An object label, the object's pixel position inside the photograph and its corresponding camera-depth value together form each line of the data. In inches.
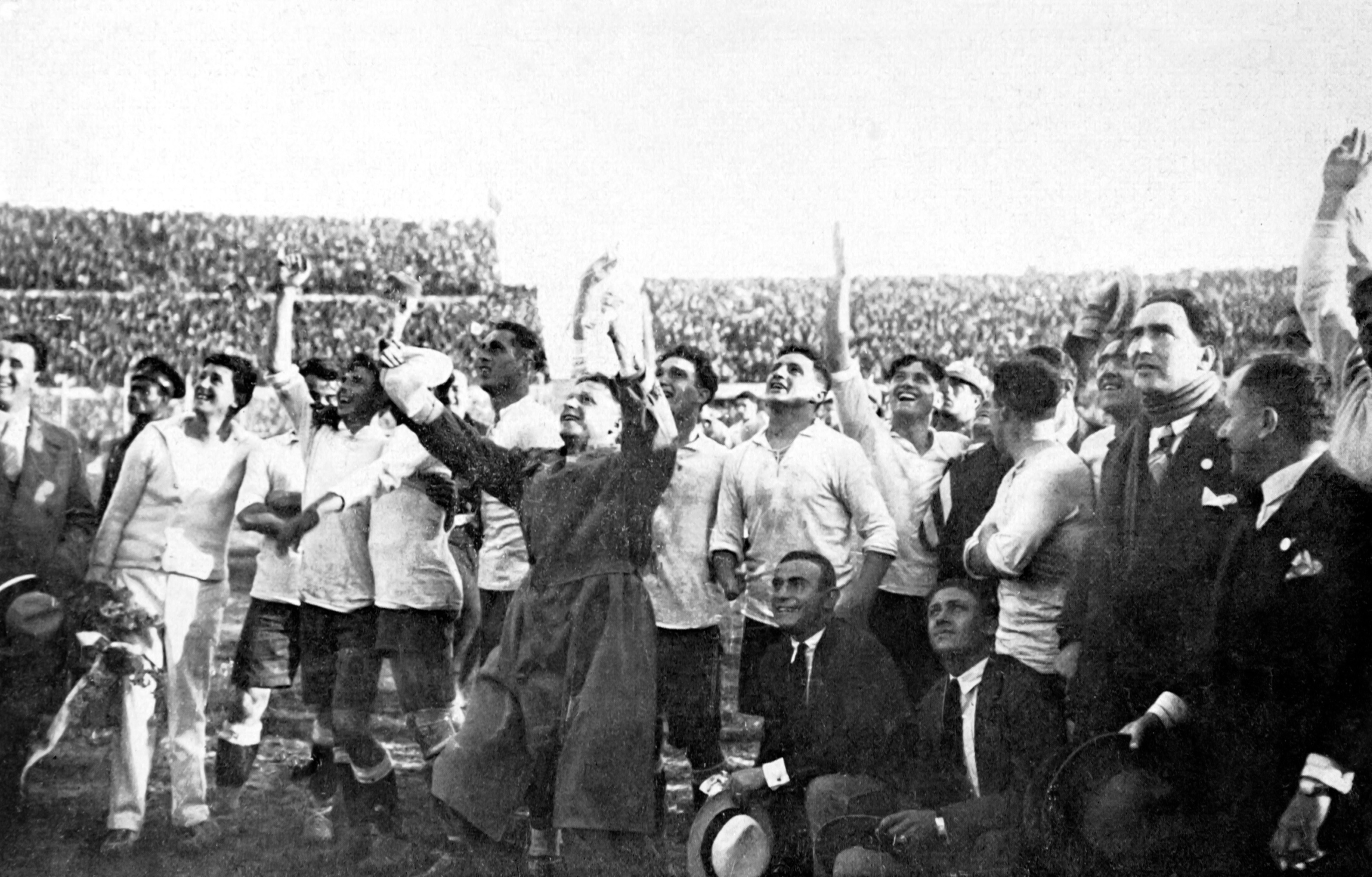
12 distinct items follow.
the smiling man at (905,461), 177.2
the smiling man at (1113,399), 172.2
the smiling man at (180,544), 187.2
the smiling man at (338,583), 183.5
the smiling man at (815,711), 171.6
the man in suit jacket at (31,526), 191.0
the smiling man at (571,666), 173.3
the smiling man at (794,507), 177.0
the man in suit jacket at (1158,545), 165.5
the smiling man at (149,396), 191.6
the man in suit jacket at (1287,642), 161.2
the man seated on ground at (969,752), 167.8
